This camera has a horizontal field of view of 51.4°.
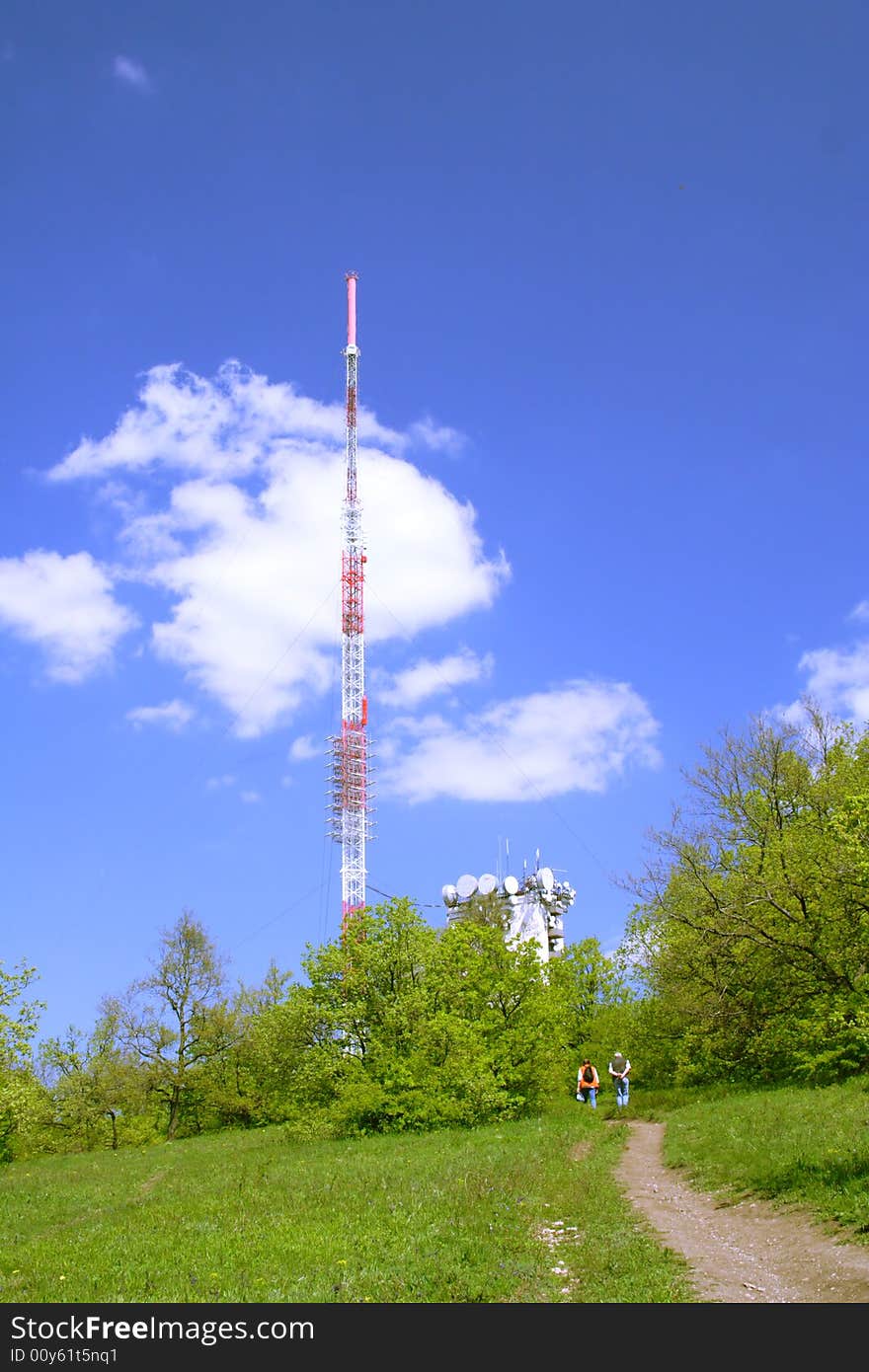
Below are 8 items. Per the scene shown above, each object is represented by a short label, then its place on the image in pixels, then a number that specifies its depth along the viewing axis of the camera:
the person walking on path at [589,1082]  36.00
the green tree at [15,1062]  37.09
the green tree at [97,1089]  55.53
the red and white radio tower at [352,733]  63.06
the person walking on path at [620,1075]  34.09
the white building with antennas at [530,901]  84.75
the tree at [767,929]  28.83
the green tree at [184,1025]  56.59
